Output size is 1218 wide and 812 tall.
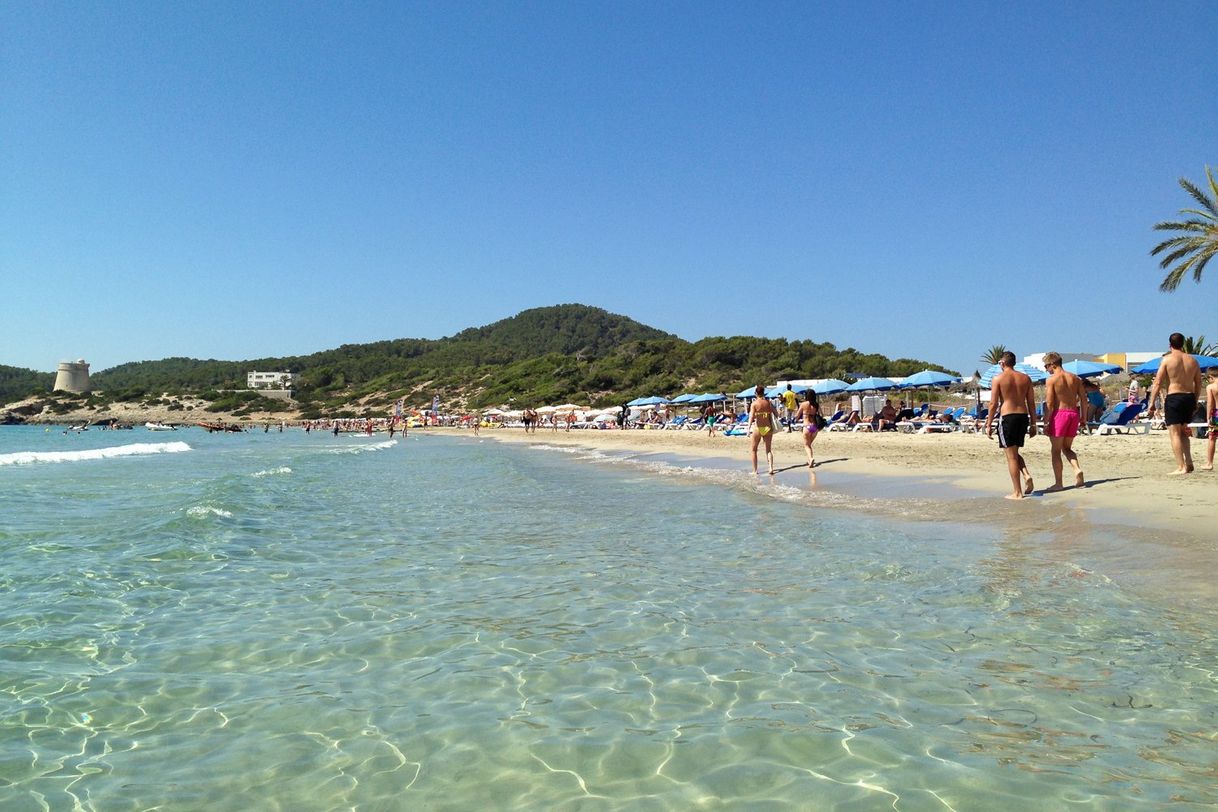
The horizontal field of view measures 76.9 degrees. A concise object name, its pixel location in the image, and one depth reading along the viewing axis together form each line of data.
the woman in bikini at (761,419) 14.19
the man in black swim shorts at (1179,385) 9.18
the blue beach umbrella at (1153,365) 20.12
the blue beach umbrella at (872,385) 31.53
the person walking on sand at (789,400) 25.55
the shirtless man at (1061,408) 9.03
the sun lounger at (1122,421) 19.78
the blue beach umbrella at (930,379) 27.69
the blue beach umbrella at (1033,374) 22.85
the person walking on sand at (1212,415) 9.98
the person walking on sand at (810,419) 14.23
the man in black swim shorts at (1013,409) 8.84
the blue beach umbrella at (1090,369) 21.64
